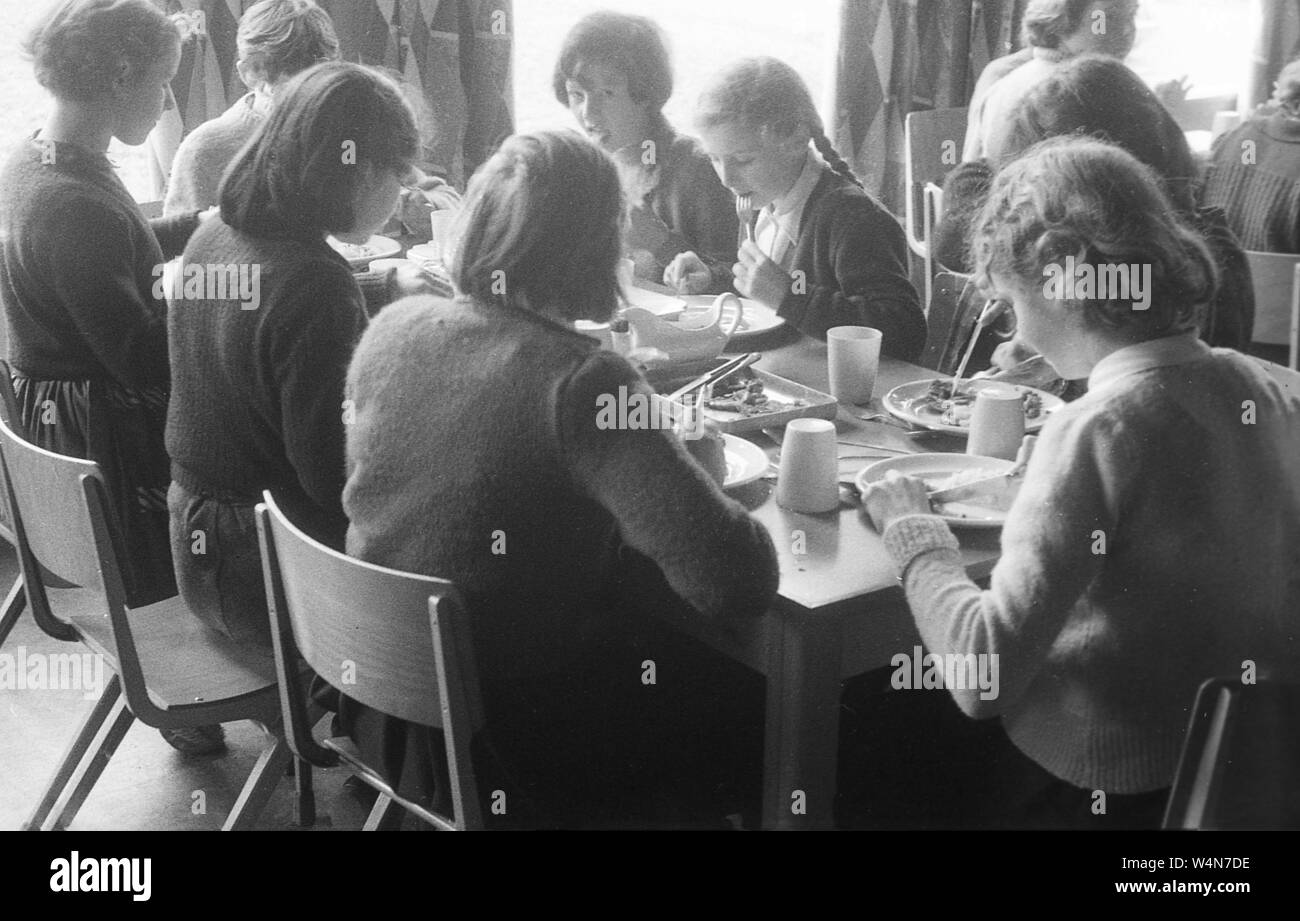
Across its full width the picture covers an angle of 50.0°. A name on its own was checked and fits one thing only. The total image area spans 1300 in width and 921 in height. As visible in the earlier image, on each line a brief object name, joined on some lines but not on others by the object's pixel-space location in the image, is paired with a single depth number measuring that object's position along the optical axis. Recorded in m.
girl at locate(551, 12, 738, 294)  2.78
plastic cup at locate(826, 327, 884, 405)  1.93
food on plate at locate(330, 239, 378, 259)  2.79
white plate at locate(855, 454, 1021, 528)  1.62
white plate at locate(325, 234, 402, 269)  2.75
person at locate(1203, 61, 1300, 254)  2.66
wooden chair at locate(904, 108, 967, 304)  3.58
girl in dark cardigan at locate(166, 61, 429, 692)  1.69
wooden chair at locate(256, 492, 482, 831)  1.30
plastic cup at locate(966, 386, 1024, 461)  1.69
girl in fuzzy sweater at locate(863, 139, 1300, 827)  1.22
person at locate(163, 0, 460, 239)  2.66
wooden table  1.39
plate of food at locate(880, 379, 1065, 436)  1.82
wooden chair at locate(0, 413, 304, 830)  1.62
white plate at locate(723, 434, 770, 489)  1.64
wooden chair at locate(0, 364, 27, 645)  1.98
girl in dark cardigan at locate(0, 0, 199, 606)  2.02
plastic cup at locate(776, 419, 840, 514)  1.55
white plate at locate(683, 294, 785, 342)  2.27
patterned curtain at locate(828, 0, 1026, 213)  4.08
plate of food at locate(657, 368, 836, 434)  1.83
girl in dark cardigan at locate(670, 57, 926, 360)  2.29
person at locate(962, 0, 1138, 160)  2.89
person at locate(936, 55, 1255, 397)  1.92
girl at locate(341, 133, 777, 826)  1.34
